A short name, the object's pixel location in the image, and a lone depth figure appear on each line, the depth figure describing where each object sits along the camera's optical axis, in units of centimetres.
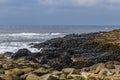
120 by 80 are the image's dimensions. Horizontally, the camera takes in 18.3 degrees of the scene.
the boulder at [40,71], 1385
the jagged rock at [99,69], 1364
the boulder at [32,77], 1275
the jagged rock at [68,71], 1365
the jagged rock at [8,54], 2322
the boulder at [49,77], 1251
